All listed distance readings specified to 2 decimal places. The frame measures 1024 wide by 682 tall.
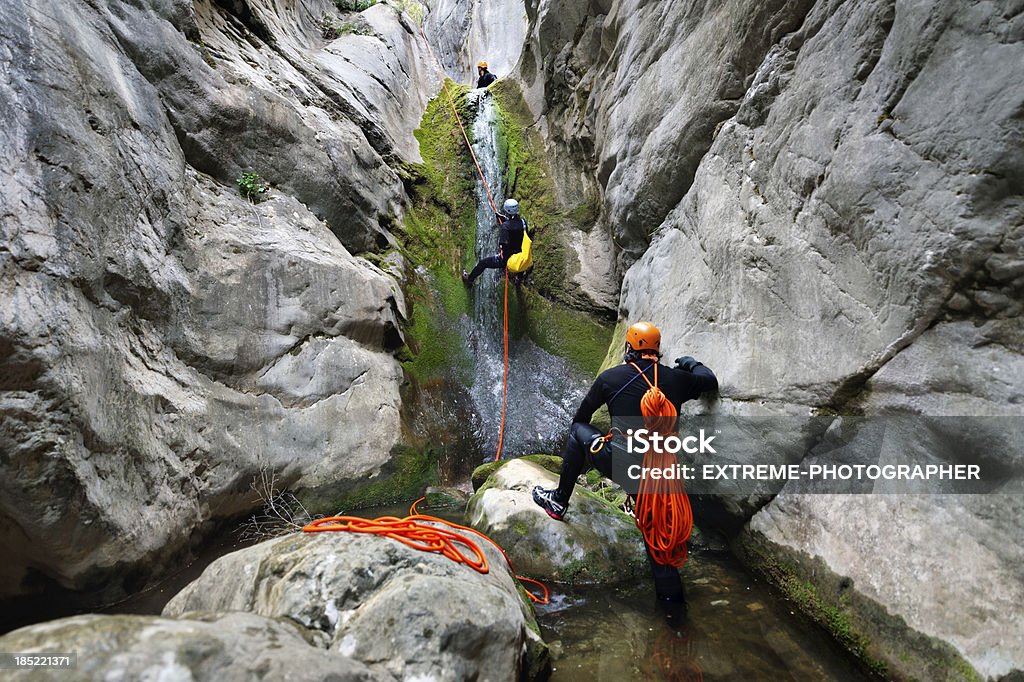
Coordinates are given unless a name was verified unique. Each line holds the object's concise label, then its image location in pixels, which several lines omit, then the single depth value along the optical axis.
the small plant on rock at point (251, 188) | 5.69
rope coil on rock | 2.60
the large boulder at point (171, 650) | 1.42
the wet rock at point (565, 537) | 3.67
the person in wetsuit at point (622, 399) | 3.76
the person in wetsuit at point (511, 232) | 7.51
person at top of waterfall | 13.75
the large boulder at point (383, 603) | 2.03
